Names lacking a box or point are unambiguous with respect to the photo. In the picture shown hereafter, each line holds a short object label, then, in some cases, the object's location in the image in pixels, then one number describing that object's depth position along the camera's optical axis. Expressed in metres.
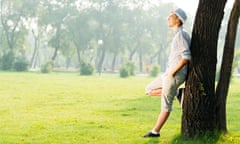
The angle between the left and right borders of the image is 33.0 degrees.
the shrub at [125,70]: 40.56
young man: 5.94
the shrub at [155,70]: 43.72
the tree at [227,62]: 6.38
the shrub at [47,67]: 44.38
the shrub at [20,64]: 46.06
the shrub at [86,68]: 42.62
